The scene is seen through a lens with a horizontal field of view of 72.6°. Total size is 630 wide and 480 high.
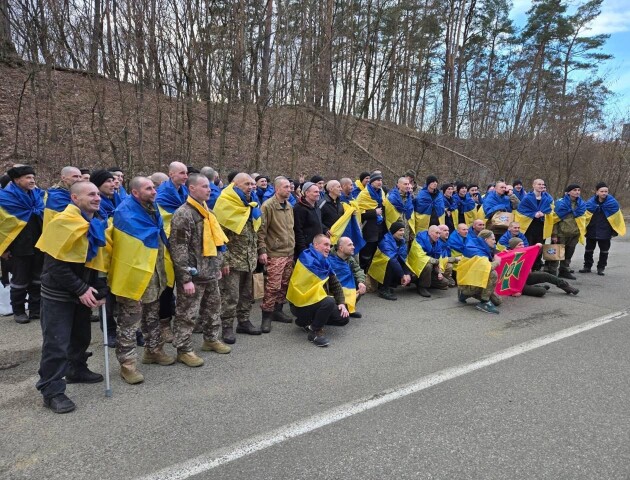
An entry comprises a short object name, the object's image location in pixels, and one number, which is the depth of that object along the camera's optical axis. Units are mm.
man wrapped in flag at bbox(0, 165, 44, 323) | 5738
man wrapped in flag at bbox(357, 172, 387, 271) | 7910
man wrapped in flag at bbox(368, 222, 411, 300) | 7477
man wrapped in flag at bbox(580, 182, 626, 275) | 9590
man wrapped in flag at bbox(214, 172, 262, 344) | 5309
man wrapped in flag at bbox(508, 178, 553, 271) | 9086
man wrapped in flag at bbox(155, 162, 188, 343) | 4988
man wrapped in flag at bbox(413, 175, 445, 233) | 9062
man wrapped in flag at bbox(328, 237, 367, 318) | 6078
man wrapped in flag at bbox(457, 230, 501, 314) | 6672
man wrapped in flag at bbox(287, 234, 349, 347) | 5273
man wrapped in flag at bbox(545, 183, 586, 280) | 9156
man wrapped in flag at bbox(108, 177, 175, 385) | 4000
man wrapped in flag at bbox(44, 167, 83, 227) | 5145
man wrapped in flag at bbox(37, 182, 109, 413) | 3486
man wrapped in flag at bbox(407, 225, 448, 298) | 7707
